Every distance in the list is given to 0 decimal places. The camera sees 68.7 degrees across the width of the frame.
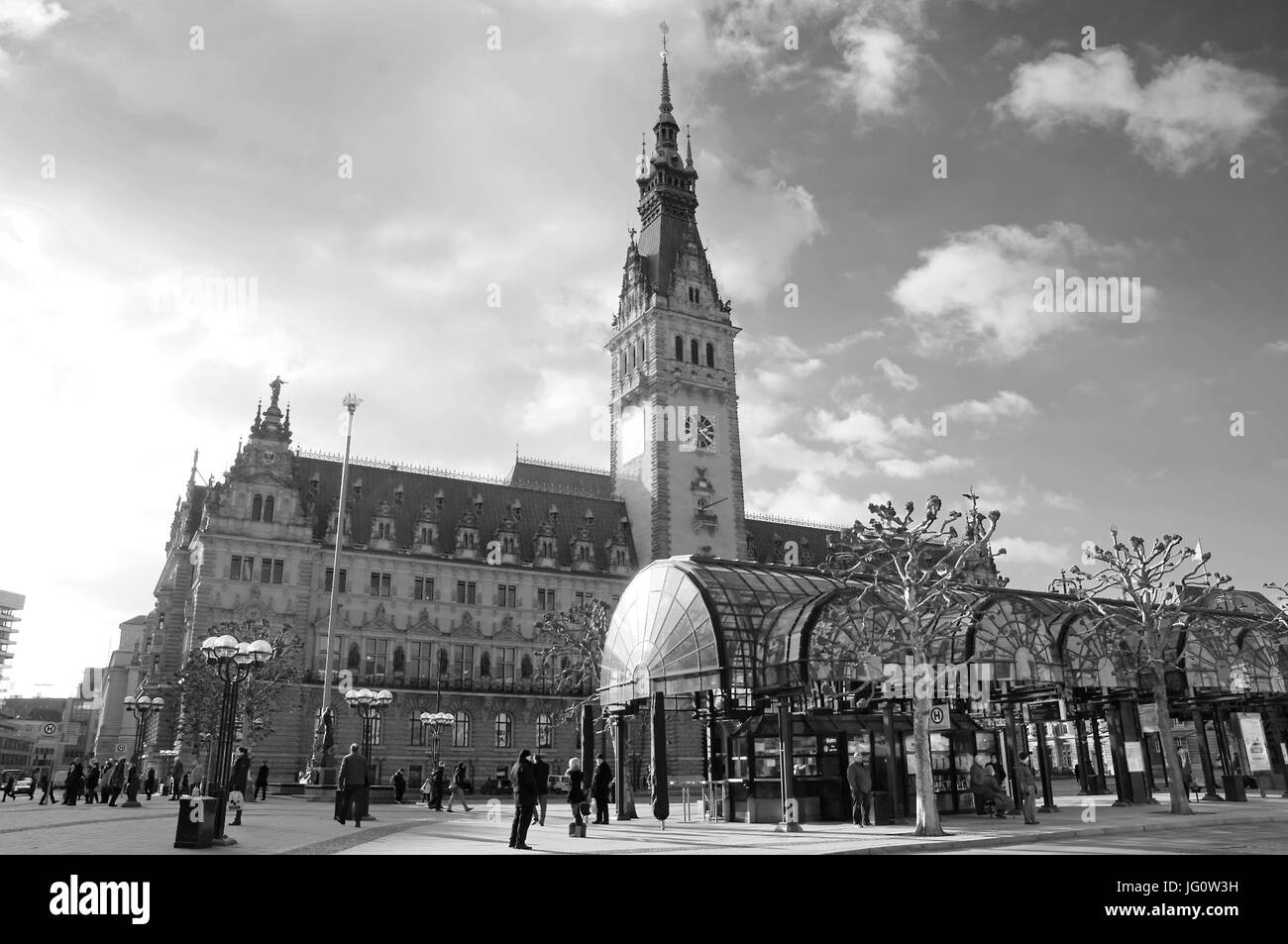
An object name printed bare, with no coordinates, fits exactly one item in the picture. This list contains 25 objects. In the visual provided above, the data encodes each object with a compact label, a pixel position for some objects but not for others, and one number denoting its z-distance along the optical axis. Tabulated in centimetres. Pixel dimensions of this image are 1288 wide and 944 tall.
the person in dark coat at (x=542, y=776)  2647
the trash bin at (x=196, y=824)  2030
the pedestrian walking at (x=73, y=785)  4200
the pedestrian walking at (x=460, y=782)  4066
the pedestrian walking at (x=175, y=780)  5028
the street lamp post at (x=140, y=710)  4122
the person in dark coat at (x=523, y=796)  1989
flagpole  5166
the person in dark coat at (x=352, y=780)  2691
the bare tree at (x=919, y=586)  2478
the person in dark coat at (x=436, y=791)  4016
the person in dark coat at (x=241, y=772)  3469
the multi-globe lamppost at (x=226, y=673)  2393
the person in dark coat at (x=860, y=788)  2878
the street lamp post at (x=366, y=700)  4486
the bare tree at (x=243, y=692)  5561
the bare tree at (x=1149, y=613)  3394
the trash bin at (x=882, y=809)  2997
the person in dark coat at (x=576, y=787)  2480
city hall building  7075
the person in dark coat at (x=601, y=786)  2814
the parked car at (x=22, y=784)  6769
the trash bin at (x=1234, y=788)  3875
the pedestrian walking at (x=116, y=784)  4088
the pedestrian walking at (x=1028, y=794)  2803
